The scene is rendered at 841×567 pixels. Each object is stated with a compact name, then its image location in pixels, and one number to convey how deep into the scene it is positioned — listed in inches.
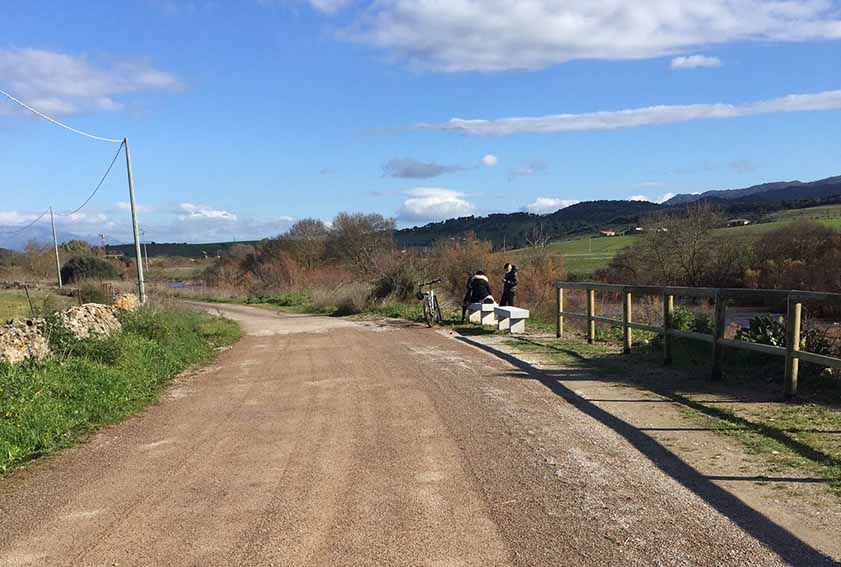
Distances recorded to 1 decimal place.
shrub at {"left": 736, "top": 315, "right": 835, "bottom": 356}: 355.3
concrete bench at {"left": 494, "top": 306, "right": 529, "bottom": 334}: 666.2
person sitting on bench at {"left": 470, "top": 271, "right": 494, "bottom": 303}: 780.6
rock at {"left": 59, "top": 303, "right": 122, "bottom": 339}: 501.7
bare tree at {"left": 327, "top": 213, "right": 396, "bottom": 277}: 2149.4
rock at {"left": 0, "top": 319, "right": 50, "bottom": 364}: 401.7
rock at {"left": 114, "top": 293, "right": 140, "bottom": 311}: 851.4
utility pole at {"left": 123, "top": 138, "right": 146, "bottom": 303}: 938.1
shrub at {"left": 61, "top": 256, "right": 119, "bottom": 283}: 2578.7
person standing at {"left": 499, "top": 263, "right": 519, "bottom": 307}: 763.8
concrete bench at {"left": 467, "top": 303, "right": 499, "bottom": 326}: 727.7
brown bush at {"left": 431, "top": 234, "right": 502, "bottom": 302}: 1210.0
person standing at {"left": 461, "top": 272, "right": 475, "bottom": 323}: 799.7
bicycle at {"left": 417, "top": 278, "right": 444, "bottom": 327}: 799.1
